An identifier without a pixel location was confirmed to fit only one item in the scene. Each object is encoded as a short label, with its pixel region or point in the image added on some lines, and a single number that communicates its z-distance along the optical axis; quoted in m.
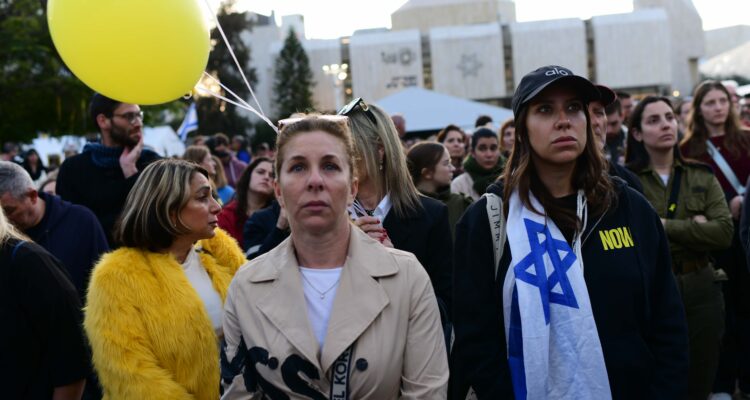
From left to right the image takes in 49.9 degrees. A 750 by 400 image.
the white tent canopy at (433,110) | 25.44
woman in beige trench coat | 2.64
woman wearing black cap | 2.96
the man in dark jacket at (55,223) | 4.41
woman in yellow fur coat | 3.44
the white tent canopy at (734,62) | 35.72
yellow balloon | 4.17
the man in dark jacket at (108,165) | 5.79
